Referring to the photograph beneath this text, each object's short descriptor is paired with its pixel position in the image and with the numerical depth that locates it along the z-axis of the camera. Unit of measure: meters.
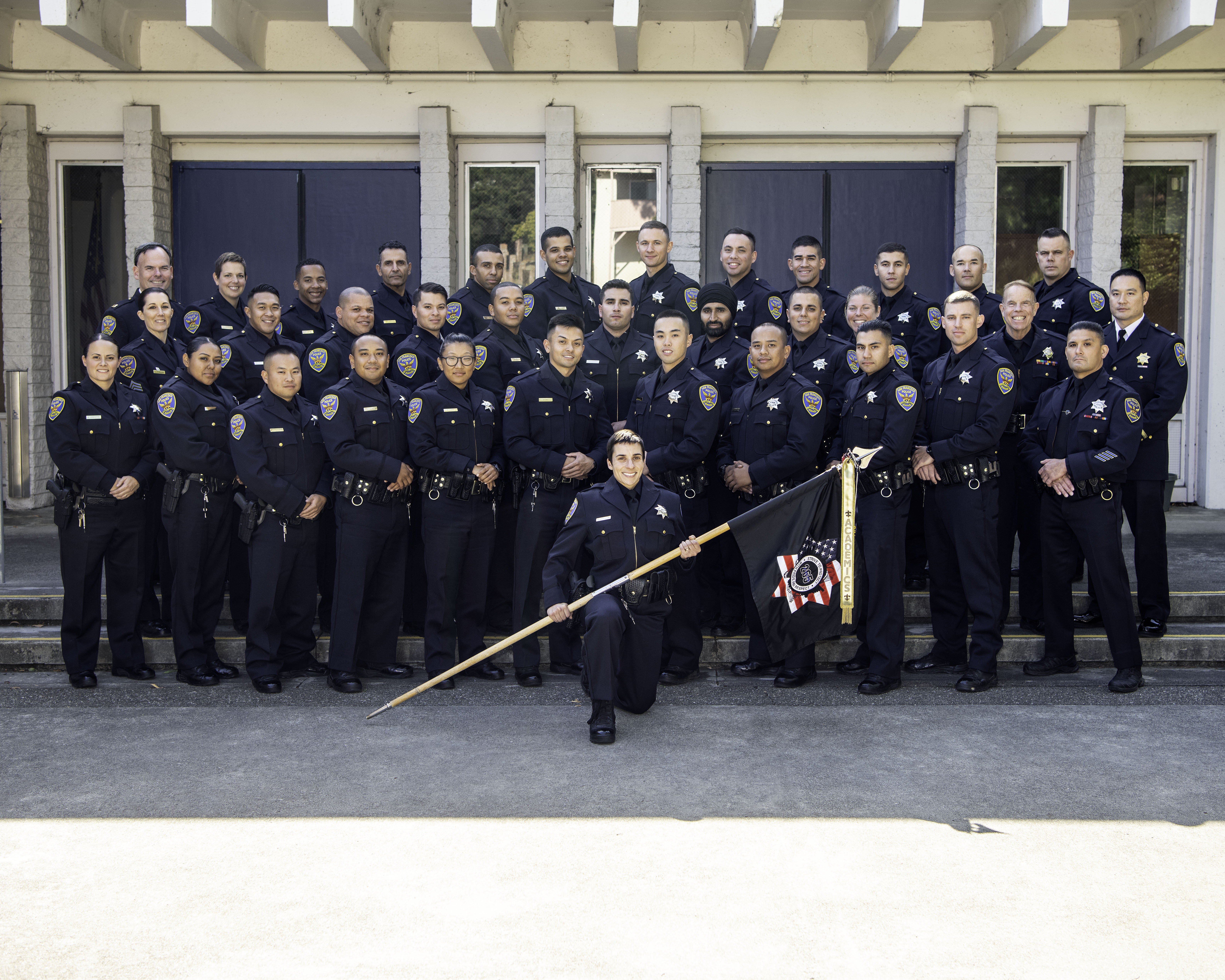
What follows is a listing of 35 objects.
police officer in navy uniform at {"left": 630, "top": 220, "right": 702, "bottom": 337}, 7.89
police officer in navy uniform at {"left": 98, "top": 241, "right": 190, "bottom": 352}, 7.57
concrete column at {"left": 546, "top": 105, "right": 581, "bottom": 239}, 10.55
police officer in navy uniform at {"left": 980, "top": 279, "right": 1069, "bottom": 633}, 7.11
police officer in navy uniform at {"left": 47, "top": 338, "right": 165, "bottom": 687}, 6.55
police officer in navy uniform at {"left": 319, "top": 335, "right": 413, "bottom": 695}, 6.55
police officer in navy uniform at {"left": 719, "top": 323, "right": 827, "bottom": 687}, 6.63
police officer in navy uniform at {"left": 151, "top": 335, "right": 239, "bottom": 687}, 6.62
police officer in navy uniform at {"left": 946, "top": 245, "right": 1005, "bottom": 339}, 7.51
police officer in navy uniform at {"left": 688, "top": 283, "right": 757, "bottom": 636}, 7.28
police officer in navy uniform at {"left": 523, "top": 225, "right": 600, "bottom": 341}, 8.01
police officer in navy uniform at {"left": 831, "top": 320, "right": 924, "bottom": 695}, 6.45
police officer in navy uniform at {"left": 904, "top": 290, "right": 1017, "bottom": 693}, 6.46
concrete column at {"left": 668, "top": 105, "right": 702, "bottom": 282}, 10.59
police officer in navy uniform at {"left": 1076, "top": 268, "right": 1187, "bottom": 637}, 6.93
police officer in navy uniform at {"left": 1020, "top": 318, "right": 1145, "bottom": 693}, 6.39
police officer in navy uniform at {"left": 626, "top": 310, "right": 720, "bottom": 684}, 6.71
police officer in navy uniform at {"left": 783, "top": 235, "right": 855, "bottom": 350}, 7.83
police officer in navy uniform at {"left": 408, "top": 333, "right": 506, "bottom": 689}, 6.65
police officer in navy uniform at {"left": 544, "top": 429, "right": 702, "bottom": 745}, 5.98
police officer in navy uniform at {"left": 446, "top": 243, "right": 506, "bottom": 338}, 8.01
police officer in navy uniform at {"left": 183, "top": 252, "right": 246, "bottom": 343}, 7.79
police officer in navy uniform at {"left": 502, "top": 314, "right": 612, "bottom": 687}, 6.73
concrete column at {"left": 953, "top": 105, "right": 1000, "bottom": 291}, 10.62
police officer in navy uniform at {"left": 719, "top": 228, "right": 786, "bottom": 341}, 7.87
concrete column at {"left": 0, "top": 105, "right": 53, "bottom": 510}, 10.68
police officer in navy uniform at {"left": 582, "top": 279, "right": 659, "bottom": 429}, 7.38
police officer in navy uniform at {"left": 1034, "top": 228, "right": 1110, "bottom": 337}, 7.46
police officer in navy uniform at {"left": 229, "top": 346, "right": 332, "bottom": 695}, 6.55
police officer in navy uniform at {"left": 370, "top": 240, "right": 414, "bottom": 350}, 8.11
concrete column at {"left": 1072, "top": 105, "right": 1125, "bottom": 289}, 10.64
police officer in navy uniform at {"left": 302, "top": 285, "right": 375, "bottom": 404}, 7.38
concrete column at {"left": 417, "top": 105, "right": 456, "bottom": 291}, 10.61
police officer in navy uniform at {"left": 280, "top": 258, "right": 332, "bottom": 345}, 8.05
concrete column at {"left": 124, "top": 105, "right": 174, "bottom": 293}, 10.59
